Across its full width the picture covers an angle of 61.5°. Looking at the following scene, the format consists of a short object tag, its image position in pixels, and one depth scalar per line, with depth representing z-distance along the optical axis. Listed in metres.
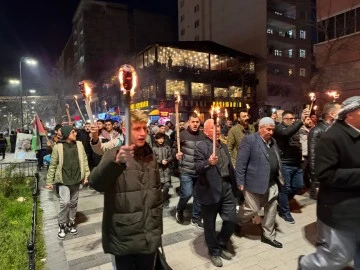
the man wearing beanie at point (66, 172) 6.02
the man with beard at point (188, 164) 6.59
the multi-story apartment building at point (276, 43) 39.53
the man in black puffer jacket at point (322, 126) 5.97
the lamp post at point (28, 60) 23.56
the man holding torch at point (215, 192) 4.62
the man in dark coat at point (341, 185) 3.23
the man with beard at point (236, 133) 7.25
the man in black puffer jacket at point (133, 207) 2.89
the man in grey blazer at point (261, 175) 5.06
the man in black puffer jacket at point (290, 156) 6.63
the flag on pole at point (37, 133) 11.03
